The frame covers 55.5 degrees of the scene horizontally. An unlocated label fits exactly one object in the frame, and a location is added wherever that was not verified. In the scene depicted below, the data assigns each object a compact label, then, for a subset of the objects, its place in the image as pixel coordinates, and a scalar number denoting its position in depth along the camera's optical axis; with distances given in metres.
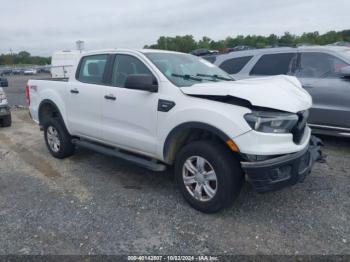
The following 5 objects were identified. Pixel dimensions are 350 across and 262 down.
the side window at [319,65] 5.50
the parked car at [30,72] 53.49
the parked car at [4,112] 8.41
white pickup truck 3.13
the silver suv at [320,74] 5.31
